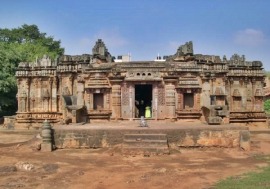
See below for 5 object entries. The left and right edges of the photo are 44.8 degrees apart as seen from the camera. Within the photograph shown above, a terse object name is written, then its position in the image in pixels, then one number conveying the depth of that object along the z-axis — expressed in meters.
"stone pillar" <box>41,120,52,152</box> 14.42
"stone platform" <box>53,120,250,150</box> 14.48
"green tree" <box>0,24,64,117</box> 30.08
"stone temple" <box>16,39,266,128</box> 19.06
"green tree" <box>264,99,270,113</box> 42.85
